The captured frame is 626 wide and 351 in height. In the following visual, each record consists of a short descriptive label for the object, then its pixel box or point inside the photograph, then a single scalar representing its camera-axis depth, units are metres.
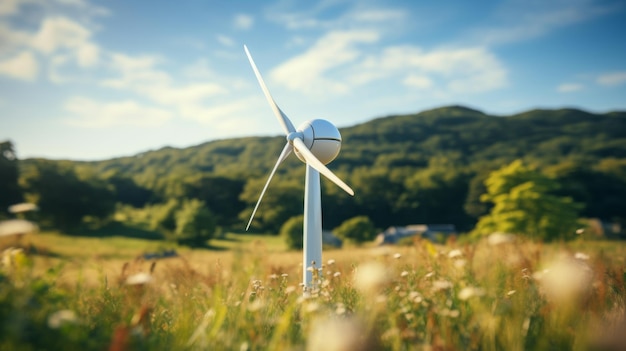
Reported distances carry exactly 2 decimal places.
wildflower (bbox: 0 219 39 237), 3.30
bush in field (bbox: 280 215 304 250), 54.53
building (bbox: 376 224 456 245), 56.27
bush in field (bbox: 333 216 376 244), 59.25
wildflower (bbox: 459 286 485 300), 2.95
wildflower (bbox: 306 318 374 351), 2.45
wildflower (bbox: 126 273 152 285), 3.21
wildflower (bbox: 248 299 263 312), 3.31
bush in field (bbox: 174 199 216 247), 59.62
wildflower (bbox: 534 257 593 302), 2.77
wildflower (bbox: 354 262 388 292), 3.11
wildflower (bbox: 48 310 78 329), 2.40
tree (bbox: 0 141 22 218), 57.50
